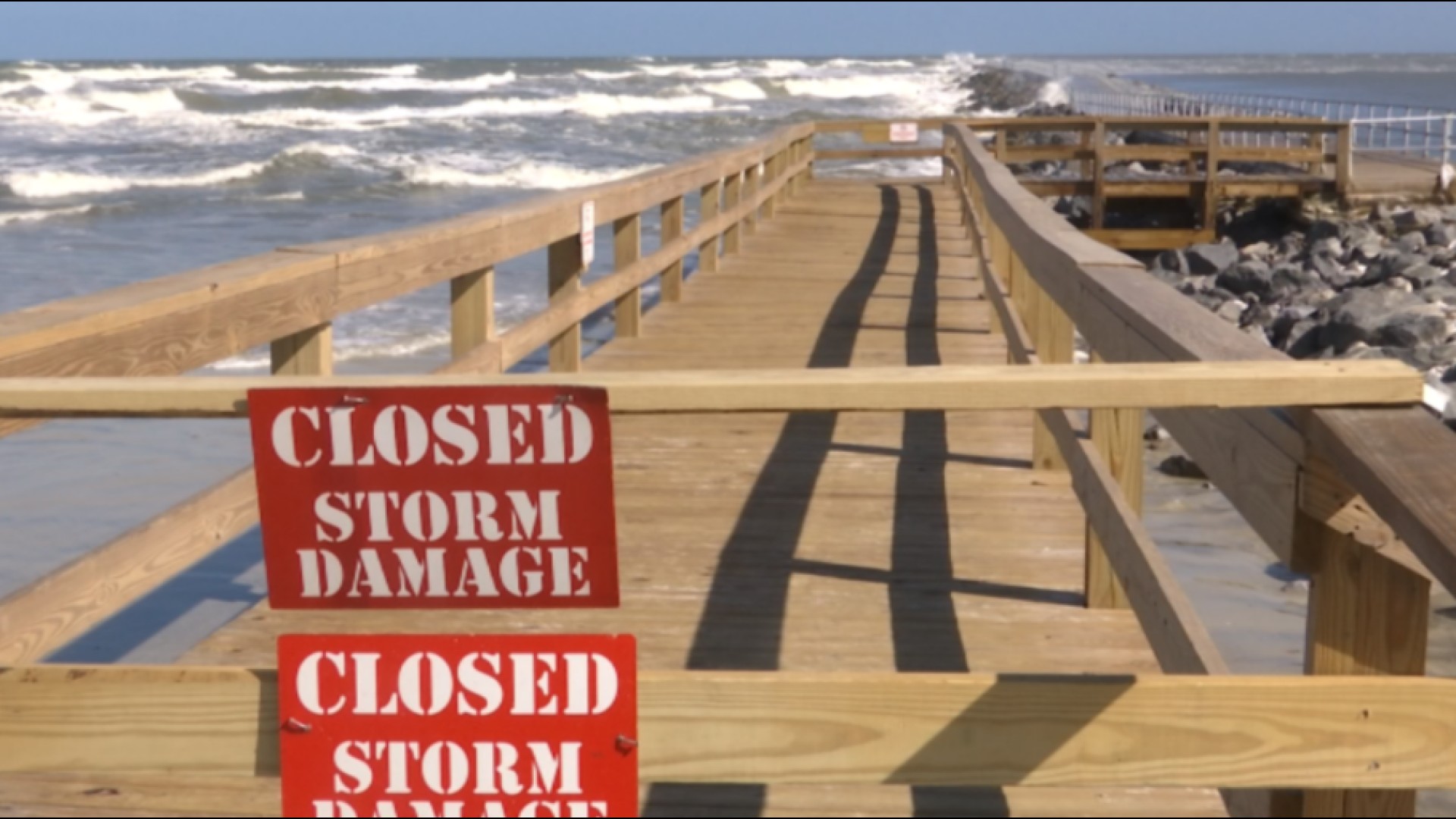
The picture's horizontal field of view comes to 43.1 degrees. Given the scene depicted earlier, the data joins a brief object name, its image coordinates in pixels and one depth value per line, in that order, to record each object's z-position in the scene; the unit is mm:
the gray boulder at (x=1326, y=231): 18797
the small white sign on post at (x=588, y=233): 6559
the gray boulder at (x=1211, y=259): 17609
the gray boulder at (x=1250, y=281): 15963
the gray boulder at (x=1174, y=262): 17922
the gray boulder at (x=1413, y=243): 17125
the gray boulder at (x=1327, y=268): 15984
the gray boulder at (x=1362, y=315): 11828
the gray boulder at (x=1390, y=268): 15055
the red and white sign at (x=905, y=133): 21375
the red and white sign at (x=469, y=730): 1944
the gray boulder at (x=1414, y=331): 11750
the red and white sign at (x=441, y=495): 1998
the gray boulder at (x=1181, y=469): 8508
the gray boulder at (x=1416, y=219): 18719
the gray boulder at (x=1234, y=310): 14711
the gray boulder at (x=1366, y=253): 16906
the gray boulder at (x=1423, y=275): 14422
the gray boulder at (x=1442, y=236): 17422
